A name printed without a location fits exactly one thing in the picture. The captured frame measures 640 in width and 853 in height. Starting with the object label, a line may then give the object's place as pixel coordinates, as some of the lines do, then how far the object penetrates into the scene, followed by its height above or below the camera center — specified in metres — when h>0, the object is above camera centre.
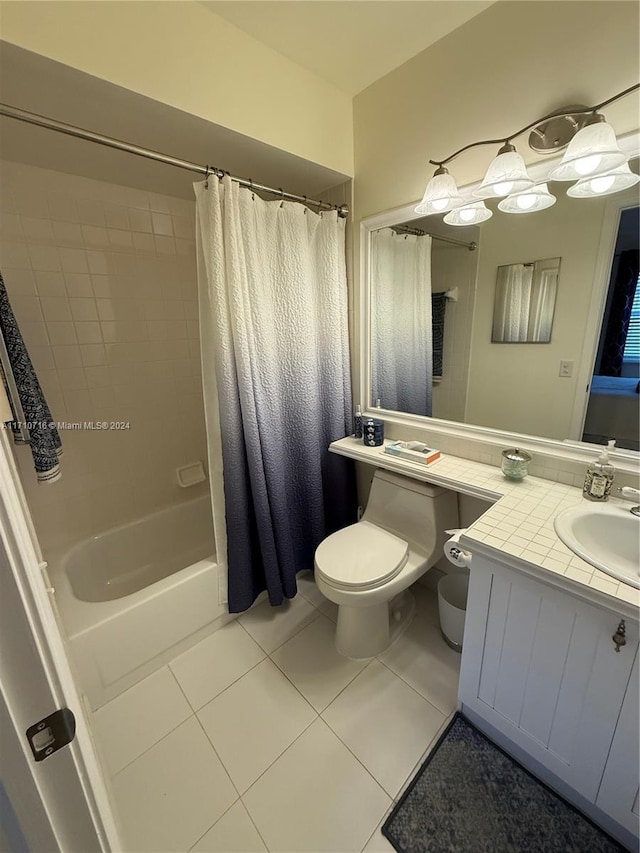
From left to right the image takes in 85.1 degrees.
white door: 0.43 -0.47
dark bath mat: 0.97 -1.39
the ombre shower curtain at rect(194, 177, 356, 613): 1.38 -0.16
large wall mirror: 1.20 +0.02
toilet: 1.36 -0.90
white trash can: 1.50 -1.18
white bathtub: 1.32 -1.12
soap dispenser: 1.12 -0.48
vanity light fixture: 0.95 +0.46
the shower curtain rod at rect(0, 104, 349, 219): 0.99 +0.63
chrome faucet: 1.09 -0.52
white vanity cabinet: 0.85 -0.94
